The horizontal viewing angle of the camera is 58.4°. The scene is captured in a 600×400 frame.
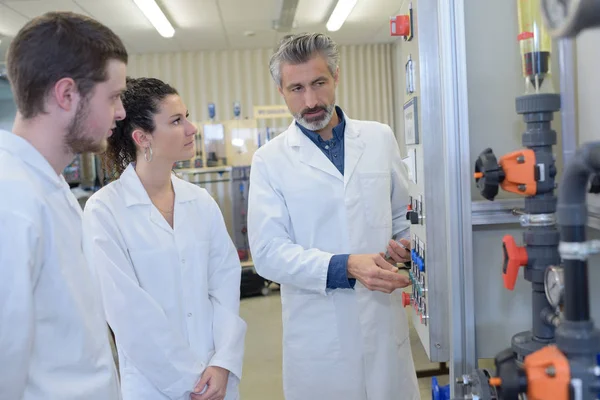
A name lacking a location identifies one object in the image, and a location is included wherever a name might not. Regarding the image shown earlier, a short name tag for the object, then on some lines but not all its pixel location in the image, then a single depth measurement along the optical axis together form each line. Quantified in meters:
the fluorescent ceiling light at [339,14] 5.03
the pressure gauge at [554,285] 0.79
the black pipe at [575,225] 0.68
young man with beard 0.97
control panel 1.21
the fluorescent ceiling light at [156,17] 4.68
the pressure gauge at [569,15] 0.64
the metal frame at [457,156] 1.14
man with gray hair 1.66
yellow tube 1.03
